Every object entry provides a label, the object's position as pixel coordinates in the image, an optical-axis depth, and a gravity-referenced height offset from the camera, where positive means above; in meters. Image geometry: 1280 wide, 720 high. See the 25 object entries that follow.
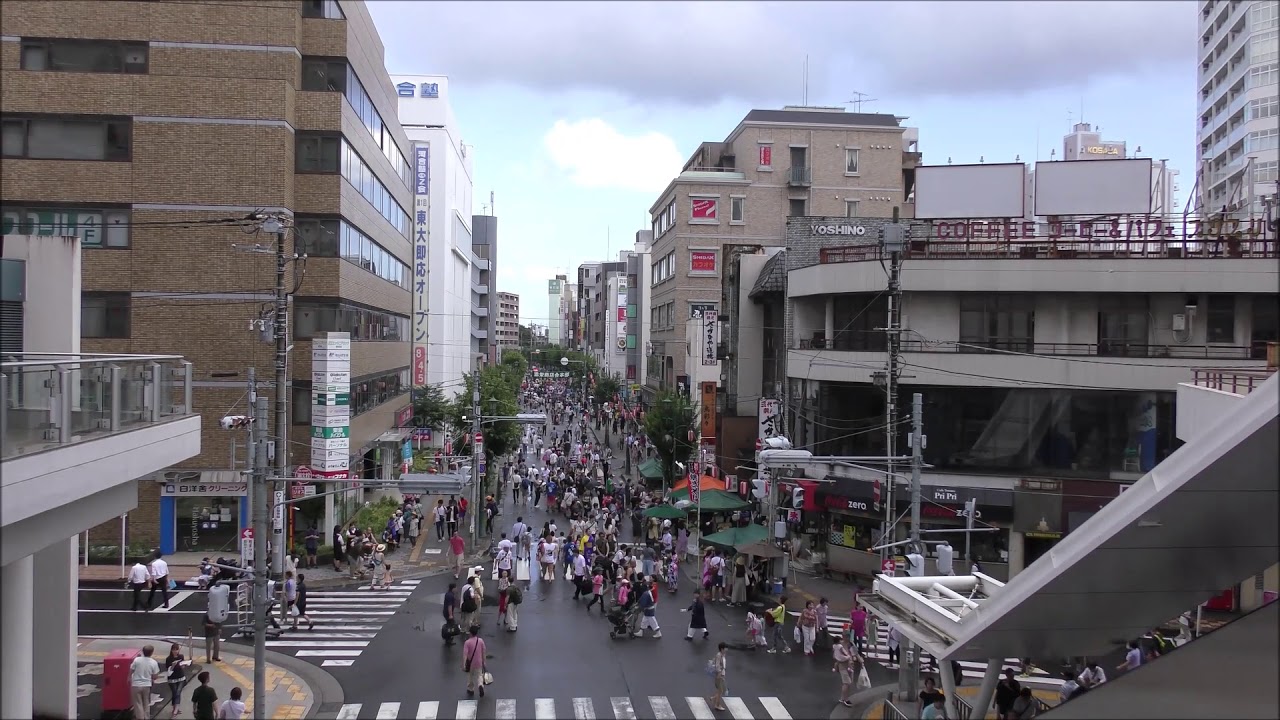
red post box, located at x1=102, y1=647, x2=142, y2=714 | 17.00 -5.70
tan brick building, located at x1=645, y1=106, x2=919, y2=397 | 59.44 +11.18
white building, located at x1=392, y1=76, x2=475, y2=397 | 65.62 +10.27
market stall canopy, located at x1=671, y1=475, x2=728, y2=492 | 34.94 -4.21
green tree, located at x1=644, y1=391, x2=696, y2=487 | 45.81 -2.95
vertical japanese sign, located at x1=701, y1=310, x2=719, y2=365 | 46.19 +1.45
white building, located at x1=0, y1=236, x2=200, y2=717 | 10.71 -1.06
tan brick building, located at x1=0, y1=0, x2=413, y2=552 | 30.17 +5.81
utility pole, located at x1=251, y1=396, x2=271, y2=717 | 16.33 -3.45
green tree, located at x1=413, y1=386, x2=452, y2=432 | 51.75 -2.35
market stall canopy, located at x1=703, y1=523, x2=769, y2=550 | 27.53 -4.78
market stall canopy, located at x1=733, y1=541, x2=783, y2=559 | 26.44 -4.94
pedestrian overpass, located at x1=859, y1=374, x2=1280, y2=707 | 9.09 -2.14
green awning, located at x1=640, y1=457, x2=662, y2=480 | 43.57 -4.59
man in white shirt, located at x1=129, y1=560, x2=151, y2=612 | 24.25 -5.45
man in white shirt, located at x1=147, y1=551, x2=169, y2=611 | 24.84 -5.54
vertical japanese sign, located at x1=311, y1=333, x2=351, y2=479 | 30.30 -1.33
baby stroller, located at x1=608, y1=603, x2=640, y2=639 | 23.02 -6.02
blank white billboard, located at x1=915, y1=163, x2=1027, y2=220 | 31.88 +5.93
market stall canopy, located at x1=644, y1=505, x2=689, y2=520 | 33.19 -4.93
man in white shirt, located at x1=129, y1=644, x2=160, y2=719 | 16.77 -5.48
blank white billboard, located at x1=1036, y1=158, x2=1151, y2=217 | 30.76 +5.93
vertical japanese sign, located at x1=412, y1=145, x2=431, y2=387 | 56.38 +6.74
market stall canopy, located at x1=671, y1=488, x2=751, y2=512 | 31.73 -4.39
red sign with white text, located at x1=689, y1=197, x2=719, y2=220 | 60.12 +9.76
